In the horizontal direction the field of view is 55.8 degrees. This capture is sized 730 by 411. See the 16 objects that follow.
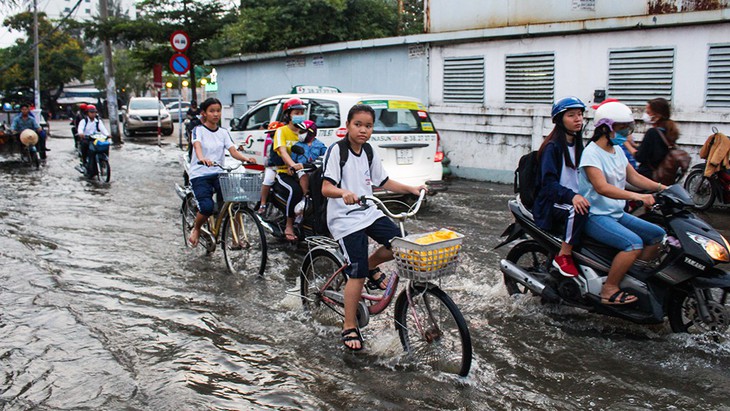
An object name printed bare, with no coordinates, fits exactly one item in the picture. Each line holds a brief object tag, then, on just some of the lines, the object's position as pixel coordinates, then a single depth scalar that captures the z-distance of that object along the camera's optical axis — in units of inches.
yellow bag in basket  162.6
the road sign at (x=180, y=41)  690.2
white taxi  394.0
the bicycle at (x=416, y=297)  164.4
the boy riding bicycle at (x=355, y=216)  188.4
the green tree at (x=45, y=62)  2007.9
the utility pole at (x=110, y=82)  898.1
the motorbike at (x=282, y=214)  300.5
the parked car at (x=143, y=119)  1126.4
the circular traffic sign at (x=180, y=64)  698.2
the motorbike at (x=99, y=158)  567.2
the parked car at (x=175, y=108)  1652.6
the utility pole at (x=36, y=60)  1150.8
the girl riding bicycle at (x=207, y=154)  287.7
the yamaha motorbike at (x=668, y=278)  188.5
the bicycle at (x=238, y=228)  262.4
